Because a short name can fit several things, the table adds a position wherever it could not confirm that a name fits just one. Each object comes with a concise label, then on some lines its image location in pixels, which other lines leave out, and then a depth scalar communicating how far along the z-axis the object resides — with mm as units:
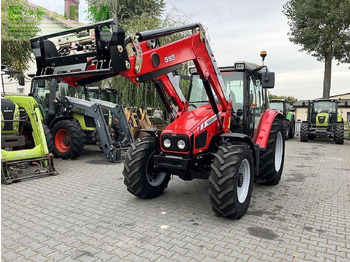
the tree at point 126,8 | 17000
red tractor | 3023
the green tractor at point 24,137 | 6031
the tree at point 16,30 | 11938
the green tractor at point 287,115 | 15488
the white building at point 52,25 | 19516
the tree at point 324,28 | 16875
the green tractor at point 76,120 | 7762
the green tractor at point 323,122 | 13599
